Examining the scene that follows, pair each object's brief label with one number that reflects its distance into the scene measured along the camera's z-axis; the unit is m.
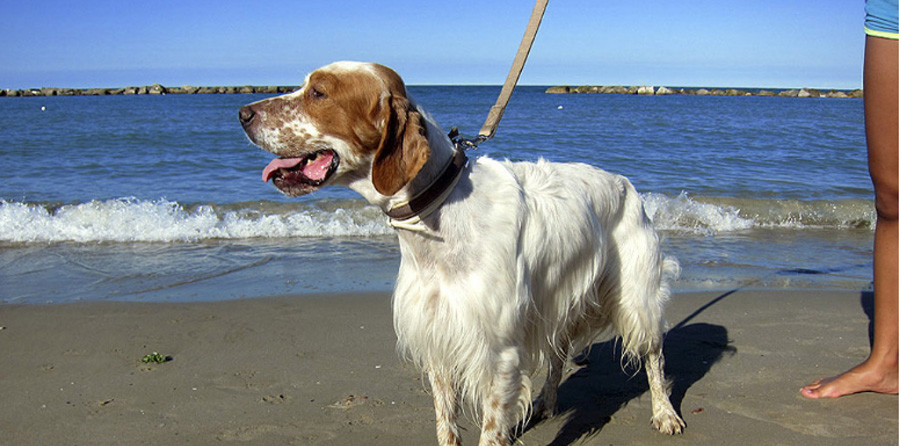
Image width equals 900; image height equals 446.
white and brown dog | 2.73
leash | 3.47
